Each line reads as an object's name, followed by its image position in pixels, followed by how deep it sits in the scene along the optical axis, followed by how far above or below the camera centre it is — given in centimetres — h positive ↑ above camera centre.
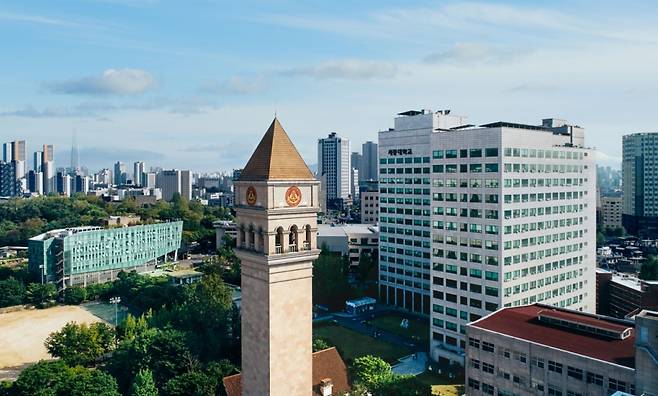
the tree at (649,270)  9915 -1514
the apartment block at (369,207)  17550 -483
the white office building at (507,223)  6444 -405
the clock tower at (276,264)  3012 -421
